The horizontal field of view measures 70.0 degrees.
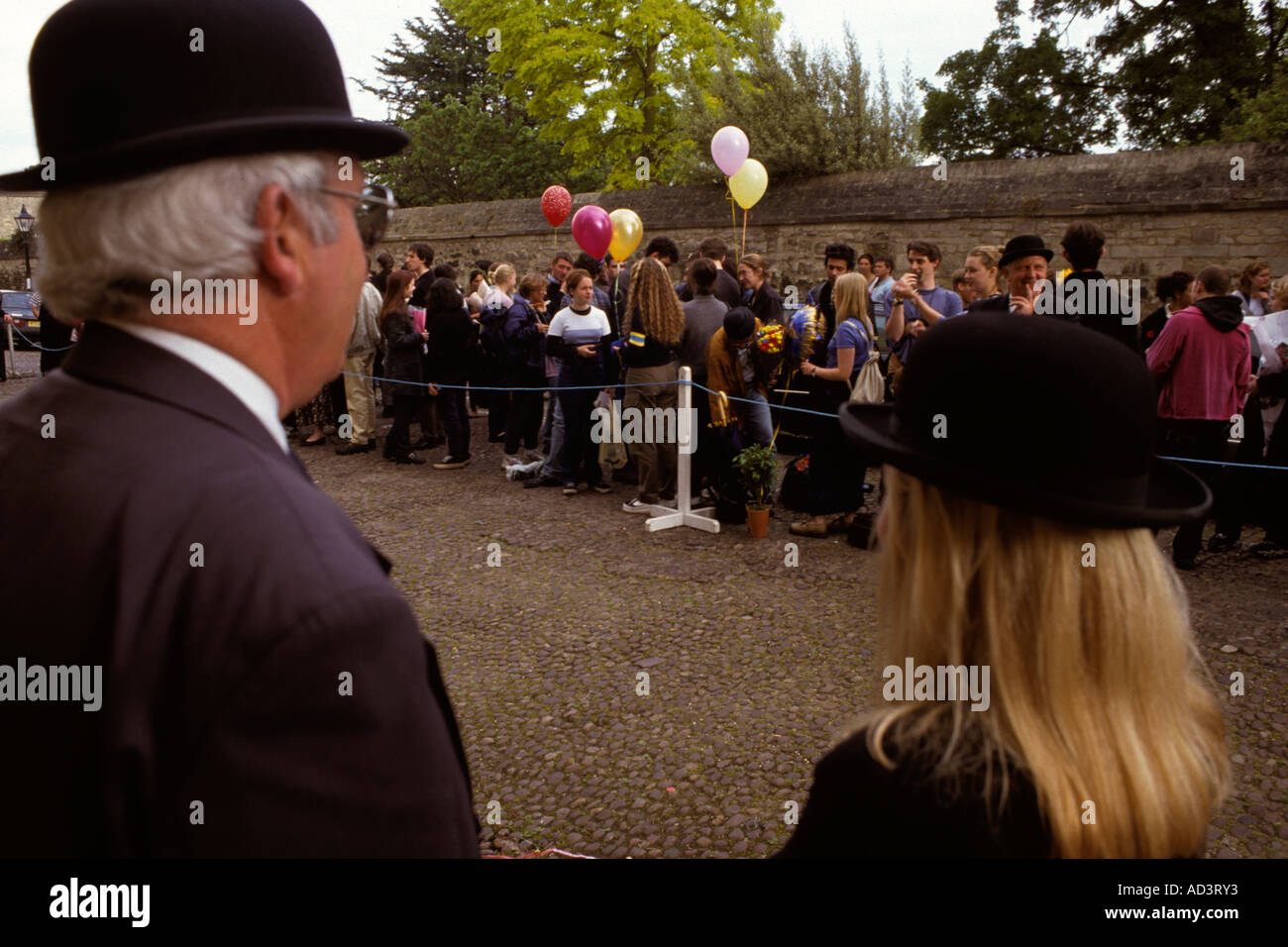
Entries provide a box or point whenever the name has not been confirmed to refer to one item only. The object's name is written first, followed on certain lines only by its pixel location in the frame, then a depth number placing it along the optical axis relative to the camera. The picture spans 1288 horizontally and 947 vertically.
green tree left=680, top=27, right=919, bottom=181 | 15.70
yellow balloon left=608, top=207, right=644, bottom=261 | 11.54
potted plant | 6.96
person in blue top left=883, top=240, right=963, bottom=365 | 6.89
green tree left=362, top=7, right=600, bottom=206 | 30.55
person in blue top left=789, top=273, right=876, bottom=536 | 6.86
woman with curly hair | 7.52
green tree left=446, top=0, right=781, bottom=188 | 23.12
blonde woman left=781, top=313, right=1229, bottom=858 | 1.14
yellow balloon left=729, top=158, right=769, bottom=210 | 11.43
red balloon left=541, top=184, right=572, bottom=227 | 13.30
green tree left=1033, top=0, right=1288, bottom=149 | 22.22
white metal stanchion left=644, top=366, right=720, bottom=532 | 7.28
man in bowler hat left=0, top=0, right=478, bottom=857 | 0.83
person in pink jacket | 5.96
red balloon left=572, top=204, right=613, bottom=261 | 10.52
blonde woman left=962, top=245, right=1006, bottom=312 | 6.57
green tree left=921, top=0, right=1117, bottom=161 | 26.02
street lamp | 18.32
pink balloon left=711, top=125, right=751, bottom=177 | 10.91
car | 20.11
